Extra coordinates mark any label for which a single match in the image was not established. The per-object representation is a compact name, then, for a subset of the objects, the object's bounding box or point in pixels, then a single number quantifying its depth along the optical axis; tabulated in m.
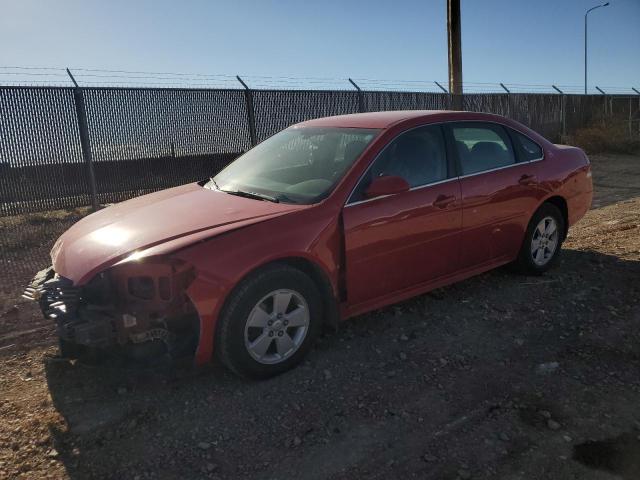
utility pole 14.74
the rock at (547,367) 3.52
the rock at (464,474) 2.56
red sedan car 3.16
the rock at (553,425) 2.92
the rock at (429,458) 2.70
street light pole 32.12
